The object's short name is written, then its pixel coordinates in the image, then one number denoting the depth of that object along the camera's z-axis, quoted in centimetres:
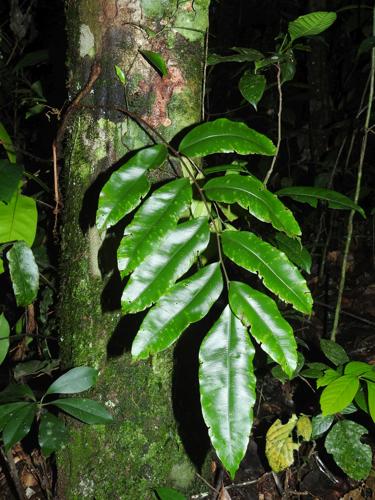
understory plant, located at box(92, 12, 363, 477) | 83
